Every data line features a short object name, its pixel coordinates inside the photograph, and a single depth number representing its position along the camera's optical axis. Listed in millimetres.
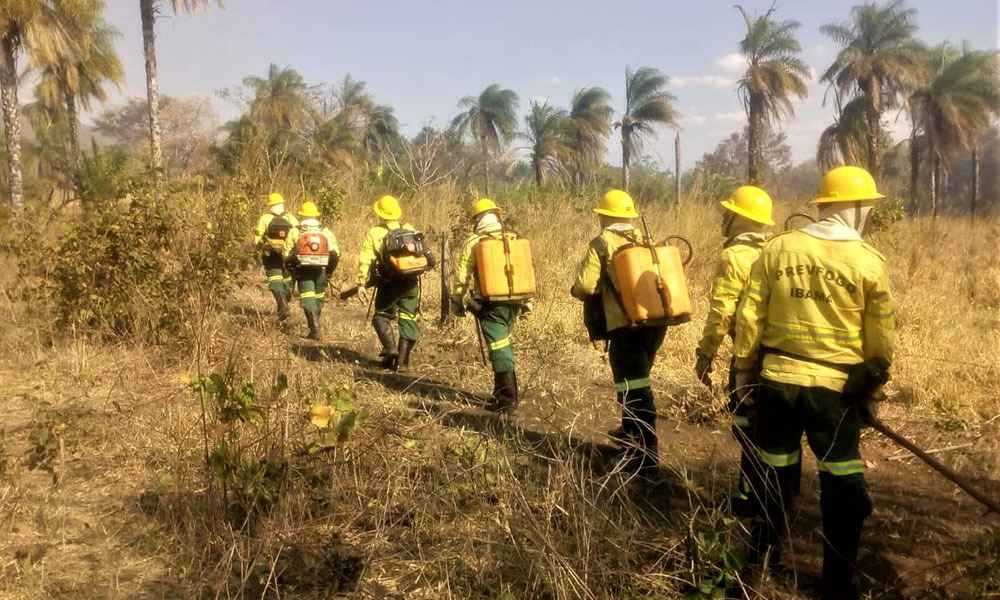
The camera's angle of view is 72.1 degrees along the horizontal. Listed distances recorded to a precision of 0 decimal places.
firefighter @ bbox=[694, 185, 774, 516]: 3580
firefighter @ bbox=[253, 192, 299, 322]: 8539
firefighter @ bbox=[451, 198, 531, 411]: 5305
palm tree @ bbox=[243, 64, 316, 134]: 37406
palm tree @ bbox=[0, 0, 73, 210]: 15844
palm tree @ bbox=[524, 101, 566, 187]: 43750
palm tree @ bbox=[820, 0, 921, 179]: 31734
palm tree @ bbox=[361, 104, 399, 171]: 46284
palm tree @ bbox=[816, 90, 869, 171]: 29416
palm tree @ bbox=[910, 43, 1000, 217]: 32188
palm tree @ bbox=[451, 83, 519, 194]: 46031
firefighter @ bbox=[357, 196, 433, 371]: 6484
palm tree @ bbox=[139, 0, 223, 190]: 17703
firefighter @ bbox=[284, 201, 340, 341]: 7762
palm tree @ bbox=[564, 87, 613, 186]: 44656
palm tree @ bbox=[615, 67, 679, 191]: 39500
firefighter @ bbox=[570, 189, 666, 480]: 4113
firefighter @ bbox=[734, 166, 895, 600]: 2799
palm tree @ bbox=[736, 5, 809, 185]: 31672
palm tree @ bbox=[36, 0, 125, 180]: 22830
